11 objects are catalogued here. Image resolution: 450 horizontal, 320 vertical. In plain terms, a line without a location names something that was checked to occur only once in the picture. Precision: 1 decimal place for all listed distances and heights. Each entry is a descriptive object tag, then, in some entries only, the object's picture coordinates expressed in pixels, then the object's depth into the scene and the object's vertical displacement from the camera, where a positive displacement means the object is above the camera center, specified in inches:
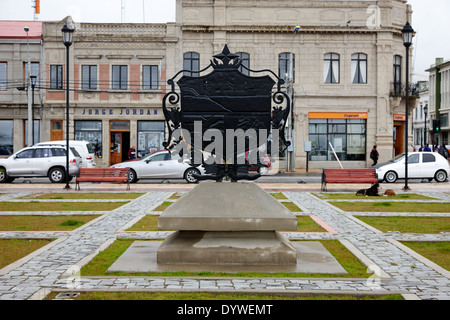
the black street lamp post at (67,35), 820.8 +189.8
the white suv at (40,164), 992.2 -16.0
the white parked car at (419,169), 1015.0 -23.5
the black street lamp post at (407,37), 836.6 +192.6
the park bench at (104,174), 868.7 -30.6
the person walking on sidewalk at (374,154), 1360.7 +6.9
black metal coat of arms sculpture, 324.8 +25.0
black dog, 724.0 -48.0
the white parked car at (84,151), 1045.8 +9.4
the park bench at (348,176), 837.2 -31.2
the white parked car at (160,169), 991.0 -24.7
